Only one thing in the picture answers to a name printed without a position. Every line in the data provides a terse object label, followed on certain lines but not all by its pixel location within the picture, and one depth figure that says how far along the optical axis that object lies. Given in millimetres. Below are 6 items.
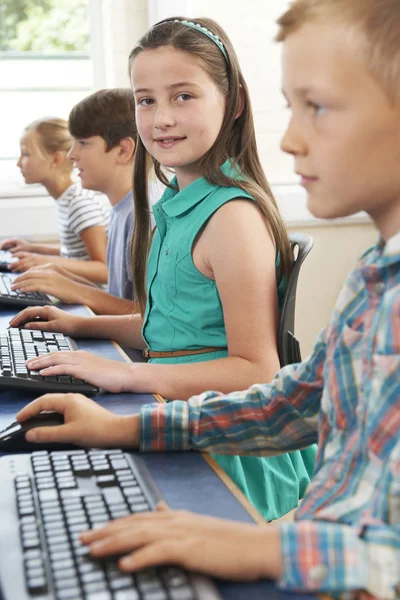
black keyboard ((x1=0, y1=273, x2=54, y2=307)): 1639
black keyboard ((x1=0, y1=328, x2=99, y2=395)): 1028
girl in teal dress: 1104
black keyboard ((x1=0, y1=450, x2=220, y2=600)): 535
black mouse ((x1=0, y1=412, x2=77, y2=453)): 842
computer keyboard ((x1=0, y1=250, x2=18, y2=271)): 2127
